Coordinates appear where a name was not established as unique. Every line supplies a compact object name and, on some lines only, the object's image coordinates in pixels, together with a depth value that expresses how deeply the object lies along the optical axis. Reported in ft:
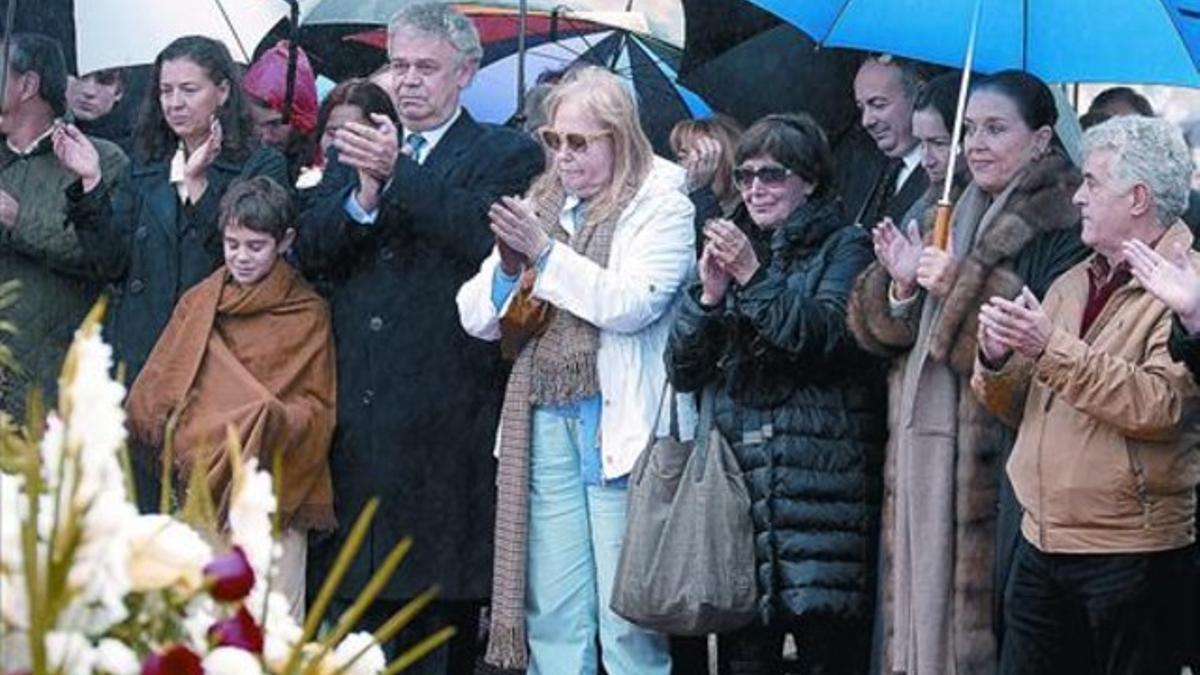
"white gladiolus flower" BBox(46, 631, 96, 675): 15.47
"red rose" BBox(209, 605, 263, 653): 16.57
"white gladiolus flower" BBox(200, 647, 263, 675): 16.17
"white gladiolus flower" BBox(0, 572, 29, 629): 15.47
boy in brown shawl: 44.85
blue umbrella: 42.06
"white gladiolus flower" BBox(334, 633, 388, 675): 18.14
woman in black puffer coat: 42.03
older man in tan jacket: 36.61
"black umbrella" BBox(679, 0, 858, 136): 53.49
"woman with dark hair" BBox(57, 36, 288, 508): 46.80
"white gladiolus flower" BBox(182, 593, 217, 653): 16.62
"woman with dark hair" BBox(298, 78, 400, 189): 48.77
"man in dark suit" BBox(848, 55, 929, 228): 47.14
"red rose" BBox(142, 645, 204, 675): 15.90
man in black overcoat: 45.10
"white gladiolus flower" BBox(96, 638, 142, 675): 15.89
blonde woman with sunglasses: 43.91
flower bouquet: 15.45
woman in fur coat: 40.50
